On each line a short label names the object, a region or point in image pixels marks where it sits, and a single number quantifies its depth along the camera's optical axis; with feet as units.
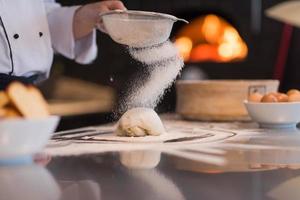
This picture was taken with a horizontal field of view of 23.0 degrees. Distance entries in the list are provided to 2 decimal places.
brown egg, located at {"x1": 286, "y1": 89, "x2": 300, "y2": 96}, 6.73
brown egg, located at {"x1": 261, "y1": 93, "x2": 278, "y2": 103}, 6.63
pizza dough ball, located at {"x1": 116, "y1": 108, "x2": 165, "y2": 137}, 6.01
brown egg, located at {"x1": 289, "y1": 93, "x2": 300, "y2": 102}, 6.64
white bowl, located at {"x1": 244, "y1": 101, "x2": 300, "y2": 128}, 6.56
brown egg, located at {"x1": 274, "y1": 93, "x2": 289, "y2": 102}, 6.66
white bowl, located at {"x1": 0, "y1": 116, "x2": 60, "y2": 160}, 4.42
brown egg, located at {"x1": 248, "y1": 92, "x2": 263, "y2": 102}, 6.79
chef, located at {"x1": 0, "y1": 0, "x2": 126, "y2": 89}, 6.63
